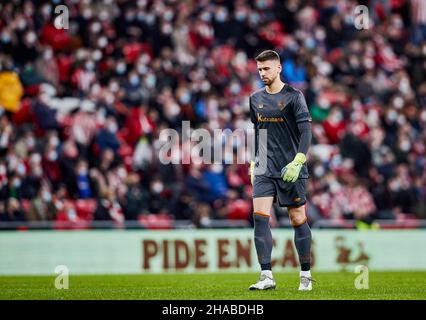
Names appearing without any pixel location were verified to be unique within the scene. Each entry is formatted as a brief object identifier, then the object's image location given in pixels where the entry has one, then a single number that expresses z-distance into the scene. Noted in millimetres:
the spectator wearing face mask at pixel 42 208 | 20516
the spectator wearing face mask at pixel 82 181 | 21453
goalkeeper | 11828
